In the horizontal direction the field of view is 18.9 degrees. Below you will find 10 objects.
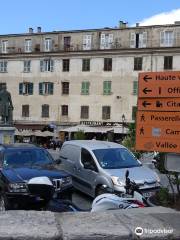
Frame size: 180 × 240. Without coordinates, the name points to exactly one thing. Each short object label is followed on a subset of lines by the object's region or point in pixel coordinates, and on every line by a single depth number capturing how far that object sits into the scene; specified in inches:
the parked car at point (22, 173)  431.1
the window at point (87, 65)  2632.9
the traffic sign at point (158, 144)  206.9
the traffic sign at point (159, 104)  212.1
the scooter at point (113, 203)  221.6
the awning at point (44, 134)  2564.0
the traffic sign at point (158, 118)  210.8
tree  704.4
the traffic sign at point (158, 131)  209.3
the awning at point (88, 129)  2426.3
